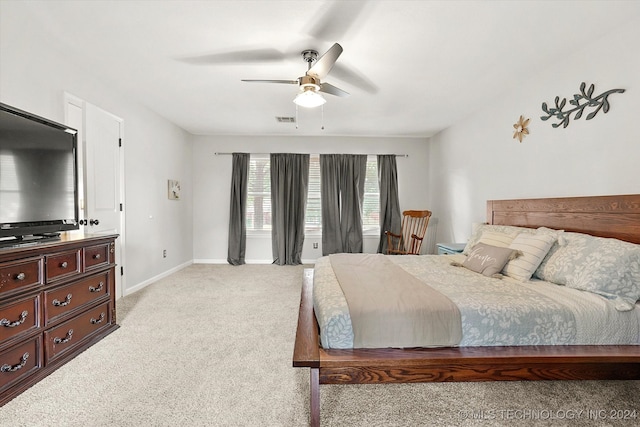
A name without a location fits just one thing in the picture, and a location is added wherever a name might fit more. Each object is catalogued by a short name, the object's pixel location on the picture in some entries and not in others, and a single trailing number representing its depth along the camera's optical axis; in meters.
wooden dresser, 1.67
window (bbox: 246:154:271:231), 5.62
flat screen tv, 1.83
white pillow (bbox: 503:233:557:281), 2.17
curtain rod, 5.55
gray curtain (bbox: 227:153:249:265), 5.47
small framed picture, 4.66
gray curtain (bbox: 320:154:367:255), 5.50
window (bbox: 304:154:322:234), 5.63
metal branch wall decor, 2.26
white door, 2.95
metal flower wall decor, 3.07
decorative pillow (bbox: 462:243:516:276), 2.31
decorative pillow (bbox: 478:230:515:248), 2.60
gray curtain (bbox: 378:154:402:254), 5.55
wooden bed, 1.45
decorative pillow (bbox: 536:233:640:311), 1.69
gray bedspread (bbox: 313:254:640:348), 1.54
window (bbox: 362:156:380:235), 5.67
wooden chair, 4.79
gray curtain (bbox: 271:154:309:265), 5.45
